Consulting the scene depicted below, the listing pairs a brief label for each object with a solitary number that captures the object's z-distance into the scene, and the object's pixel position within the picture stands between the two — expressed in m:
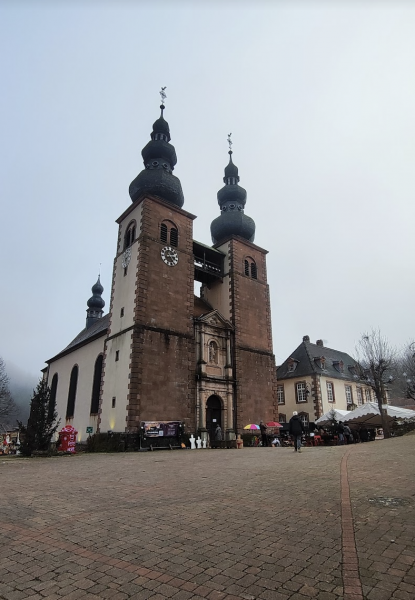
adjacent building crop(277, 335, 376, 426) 43.03
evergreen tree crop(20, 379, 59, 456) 21.52
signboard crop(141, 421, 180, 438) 23.16
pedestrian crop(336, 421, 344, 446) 23.64
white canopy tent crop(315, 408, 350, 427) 27.14
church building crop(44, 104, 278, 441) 25.05
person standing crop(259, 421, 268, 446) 25.62
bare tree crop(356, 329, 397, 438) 30.16
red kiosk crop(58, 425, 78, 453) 21.64
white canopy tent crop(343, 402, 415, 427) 25.67
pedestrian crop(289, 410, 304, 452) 15.69
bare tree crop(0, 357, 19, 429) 50.38
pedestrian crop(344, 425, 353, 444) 24.83
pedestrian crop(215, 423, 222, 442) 26.19
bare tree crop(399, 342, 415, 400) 30.52
